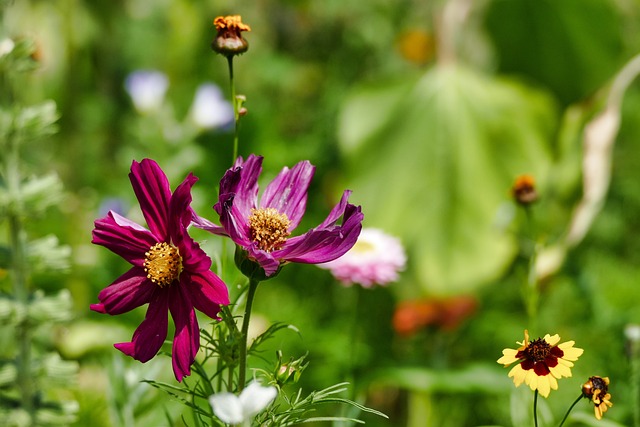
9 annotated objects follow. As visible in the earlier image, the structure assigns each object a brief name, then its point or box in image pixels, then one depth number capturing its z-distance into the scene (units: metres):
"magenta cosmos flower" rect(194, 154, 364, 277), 0.84
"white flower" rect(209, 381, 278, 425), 0.81
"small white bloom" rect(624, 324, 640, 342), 0.97
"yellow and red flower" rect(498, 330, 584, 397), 0.85
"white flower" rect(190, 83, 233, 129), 1.73
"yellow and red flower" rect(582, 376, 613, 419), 0.85
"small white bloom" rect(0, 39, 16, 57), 0.94
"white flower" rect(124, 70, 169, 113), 1.77
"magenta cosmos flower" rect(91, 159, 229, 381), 0.85
